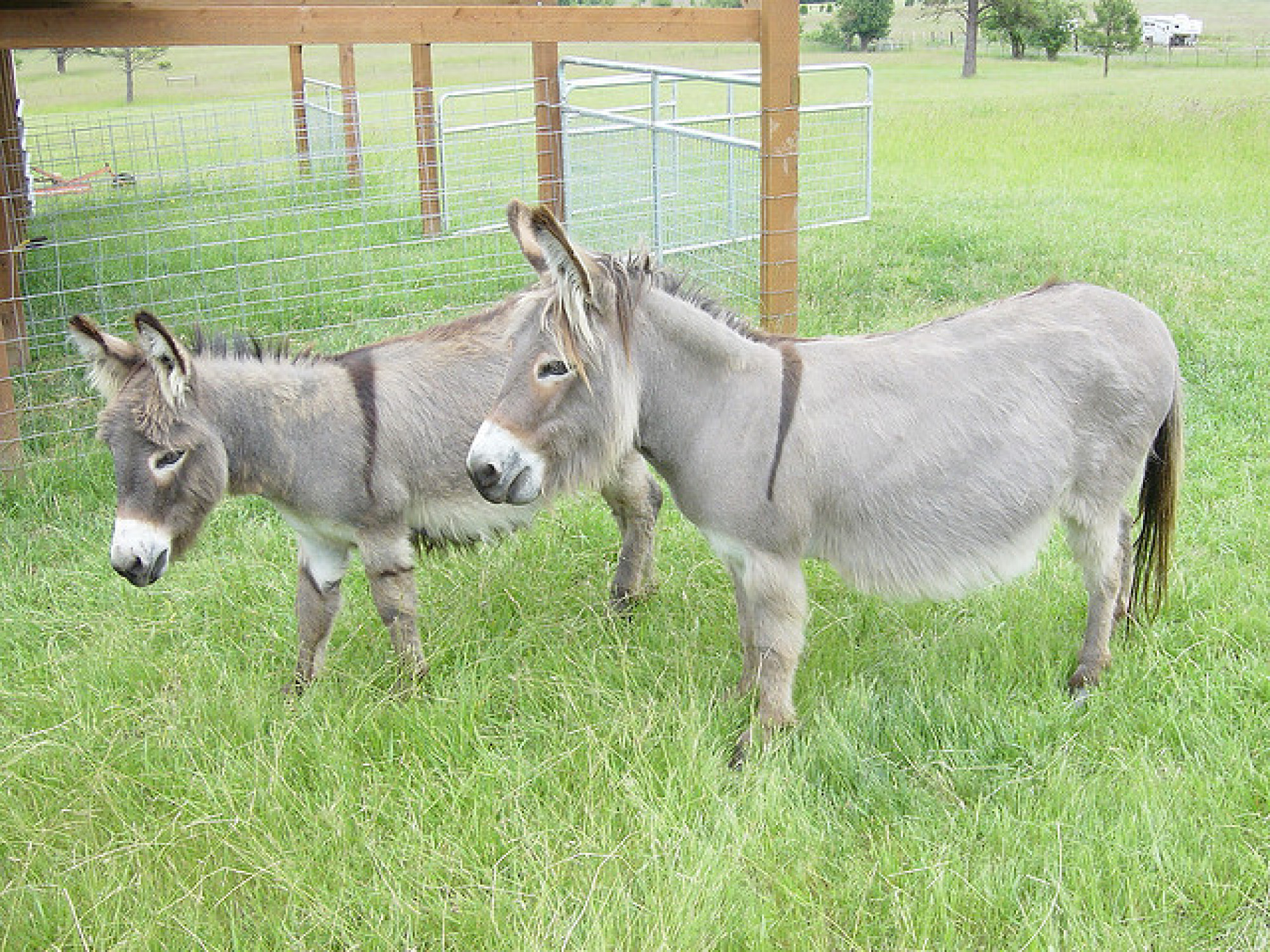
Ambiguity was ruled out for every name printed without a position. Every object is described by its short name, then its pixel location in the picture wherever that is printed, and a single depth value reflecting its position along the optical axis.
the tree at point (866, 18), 50.12
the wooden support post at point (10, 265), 5.11
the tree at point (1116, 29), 42.91
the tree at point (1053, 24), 45.66
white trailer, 48.19
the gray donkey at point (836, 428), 2.80
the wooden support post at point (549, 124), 7.00
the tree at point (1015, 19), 45.66
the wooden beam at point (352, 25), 4.75
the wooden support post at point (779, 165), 5.51
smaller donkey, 3.03
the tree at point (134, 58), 25.83
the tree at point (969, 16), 38.16
